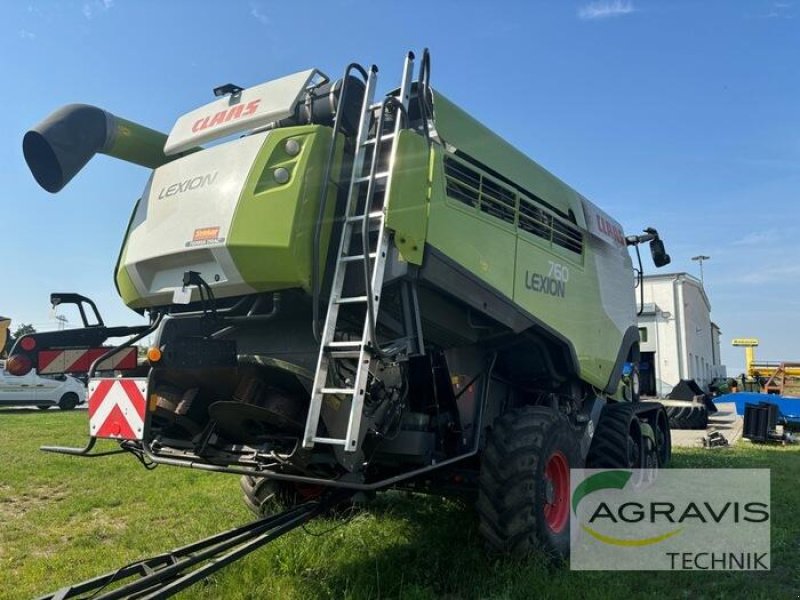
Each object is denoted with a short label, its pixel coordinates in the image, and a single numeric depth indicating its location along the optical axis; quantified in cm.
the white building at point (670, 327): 3033
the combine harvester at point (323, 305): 353
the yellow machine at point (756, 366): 1767
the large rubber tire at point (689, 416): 1466
